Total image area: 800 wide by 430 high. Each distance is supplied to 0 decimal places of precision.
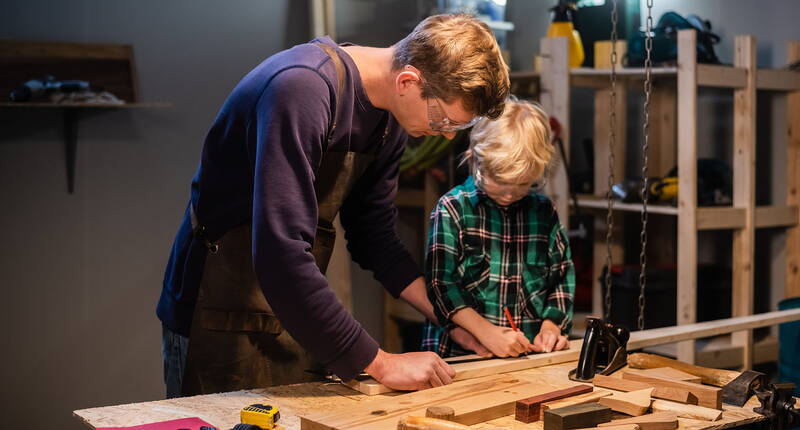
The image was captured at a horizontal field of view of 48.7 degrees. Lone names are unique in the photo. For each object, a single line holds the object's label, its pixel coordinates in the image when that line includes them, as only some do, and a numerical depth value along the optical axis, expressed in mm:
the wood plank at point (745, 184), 3799
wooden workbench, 1702
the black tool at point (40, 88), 3580
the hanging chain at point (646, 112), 2584
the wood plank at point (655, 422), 1675
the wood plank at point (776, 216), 3875
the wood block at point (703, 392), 1822
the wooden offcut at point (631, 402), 1762
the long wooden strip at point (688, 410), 1751
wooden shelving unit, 3734
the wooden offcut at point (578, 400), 1742
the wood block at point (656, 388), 1841
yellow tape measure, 1637
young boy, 2387
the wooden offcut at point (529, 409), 1709
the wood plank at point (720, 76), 3719
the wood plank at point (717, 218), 3775
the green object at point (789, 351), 3070
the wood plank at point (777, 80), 3826
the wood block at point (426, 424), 1567
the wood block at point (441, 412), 1628
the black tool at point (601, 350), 2055
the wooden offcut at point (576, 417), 1625
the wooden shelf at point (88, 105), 3538
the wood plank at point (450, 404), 1633
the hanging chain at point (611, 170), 2651
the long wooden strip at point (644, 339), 2061
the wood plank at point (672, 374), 1994
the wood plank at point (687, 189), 3703
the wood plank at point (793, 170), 3922
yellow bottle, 4332
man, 1697
